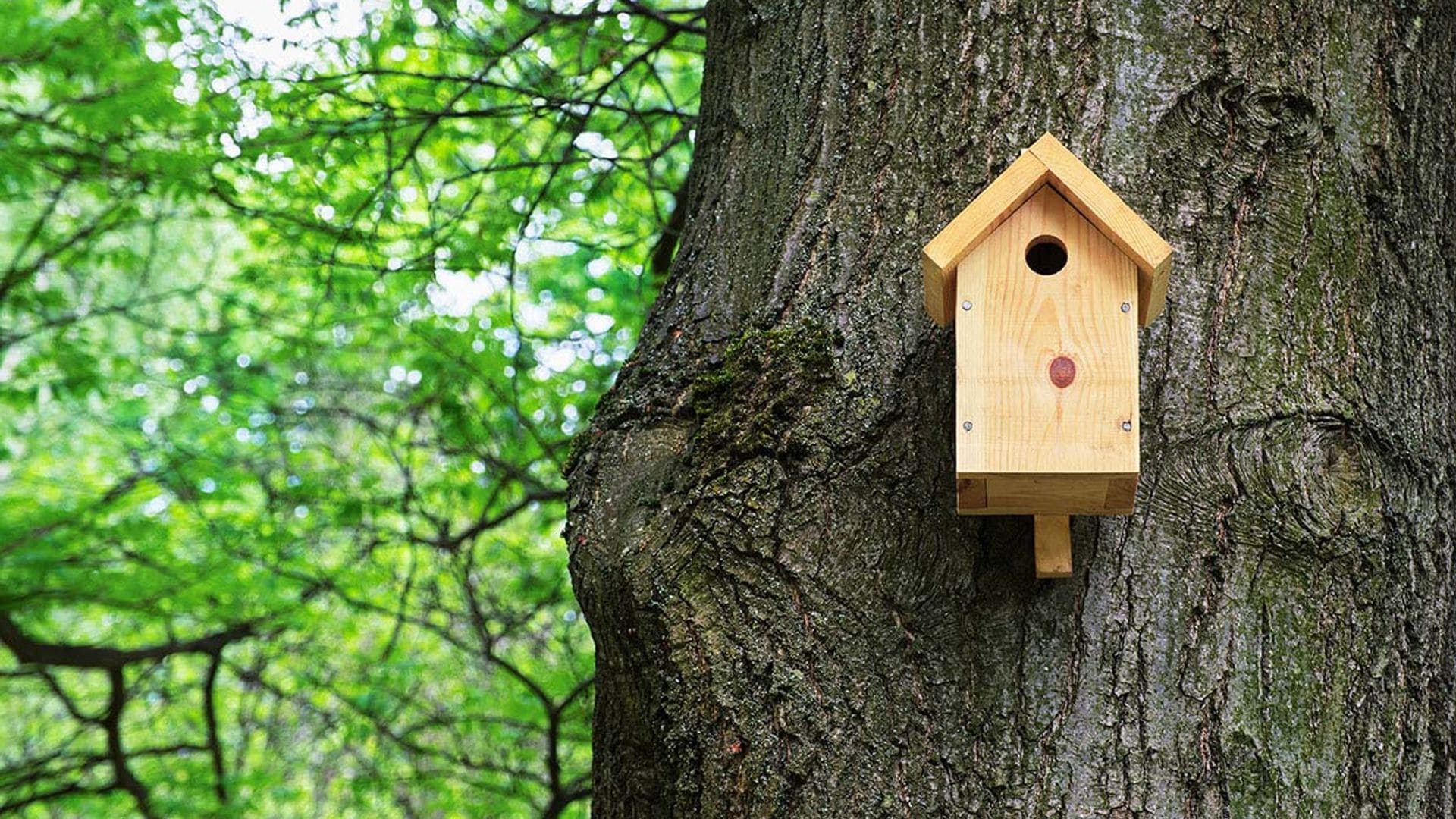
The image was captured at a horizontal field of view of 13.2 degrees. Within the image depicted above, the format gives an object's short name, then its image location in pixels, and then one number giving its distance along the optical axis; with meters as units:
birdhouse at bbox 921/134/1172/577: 4.97
